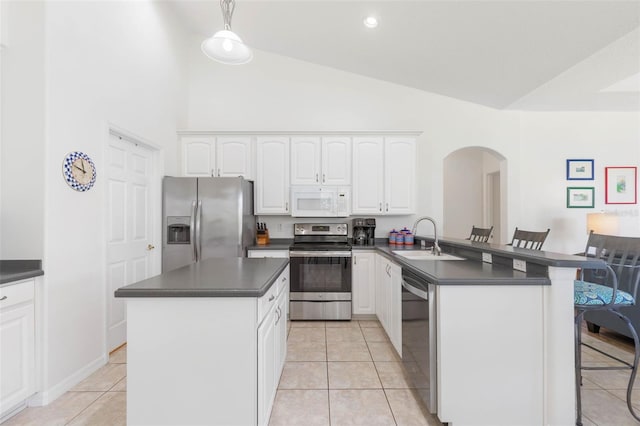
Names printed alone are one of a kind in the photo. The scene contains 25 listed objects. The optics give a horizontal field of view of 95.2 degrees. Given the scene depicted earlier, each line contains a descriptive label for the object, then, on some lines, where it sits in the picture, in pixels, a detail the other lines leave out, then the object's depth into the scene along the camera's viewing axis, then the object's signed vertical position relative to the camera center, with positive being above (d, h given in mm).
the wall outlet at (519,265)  1821 -324
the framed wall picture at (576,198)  4305 +242
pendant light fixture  1898 +1111
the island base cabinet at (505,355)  1598 -783
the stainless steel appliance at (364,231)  3938 -241
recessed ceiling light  3097 +2063
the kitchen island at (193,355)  1389 -685
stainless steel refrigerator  3387 -75
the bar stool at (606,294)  1641 -463
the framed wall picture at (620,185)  4328 +440
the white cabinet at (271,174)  3867 +518
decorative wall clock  2189 +324
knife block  3971 -342
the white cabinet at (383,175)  3865 +510
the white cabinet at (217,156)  3873 +755
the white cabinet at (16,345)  1749 -836
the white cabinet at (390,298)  2463 -826
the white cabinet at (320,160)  3867 +705
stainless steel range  3490 -839
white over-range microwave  3816 +158
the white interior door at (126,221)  2744 -94
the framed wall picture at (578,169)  4297 +670
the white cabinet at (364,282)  3561 -841
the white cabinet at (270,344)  1473 -784
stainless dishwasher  1700 -784
